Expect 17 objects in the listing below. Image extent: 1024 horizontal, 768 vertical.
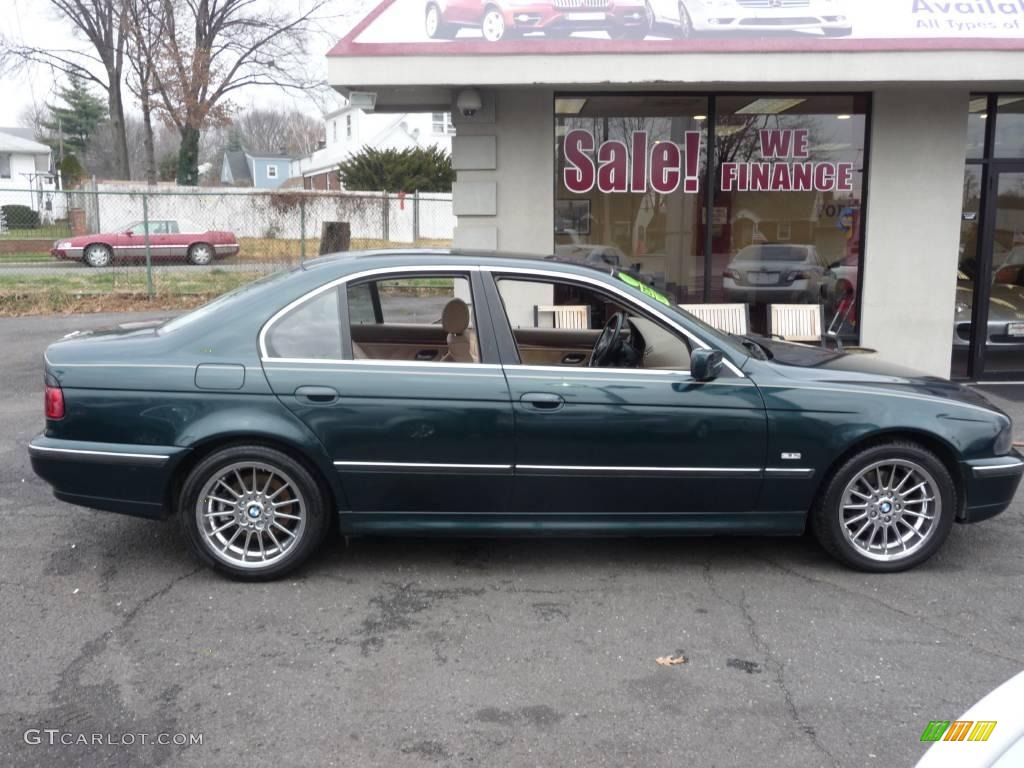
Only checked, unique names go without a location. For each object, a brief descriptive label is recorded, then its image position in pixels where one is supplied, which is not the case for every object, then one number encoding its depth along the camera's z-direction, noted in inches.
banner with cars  328.8
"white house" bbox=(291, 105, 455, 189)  1905.8
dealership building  364.8
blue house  2888.8
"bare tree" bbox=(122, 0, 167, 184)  1413.6
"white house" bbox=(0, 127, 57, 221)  1806.3
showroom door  378.9
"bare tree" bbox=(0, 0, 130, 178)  1455.5
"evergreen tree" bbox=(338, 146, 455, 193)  1504.7
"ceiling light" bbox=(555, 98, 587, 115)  369.7
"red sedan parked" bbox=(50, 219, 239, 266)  948.6
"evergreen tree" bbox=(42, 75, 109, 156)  2650.1
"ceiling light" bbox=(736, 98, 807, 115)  374.0
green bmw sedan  173.6
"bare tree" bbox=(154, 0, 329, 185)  1446.9
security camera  348.2
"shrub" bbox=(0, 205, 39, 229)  1027.3
